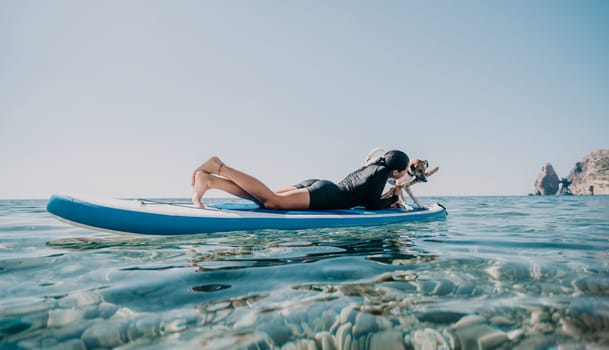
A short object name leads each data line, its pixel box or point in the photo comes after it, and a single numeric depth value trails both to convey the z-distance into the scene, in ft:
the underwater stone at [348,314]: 5.01
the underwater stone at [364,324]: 4.70
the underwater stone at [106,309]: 5.18
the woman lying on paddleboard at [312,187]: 14.60
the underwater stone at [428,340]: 4.39
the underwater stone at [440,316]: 4.98
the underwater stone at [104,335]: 4.28
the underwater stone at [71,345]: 4.17
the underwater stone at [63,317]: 4.86
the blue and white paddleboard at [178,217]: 12.50
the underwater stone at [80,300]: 5.60
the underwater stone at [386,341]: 4.40
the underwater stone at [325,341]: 4.47
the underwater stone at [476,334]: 4.43
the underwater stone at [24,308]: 5.23
